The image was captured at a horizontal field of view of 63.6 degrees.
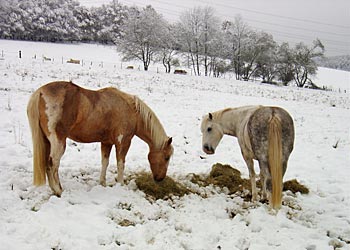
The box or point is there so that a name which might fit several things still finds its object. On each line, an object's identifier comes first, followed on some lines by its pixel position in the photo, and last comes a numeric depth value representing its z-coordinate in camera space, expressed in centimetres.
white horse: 469
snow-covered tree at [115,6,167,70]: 3866
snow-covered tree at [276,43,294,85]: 4356
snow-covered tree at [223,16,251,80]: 4575
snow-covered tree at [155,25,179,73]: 4006
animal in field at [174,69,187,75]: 3697
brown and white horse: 449
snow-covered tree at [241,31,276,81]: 4397
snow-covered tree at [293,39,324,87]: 4256
